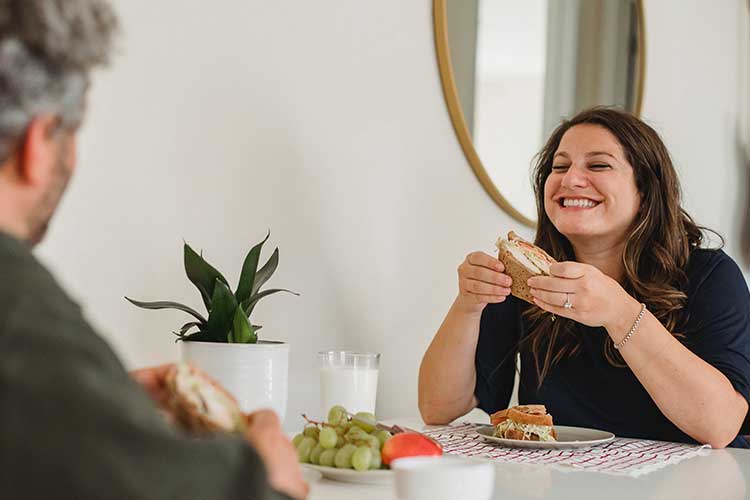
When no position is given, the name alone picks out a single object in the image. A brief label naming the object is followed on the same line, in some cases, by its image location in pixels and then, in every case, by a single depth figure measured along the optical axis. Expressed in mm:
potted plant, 1320
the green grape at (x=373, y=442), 1105
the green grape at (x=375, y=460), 1098
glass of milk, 1549
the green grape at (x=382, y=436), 1124
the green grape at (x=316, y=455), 1141
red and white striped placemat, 1329
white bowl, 870
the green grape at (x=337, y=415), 1227
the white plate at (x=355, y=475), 1082
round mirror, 2053
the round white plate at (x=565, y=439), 1426
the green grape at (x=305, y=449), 1153
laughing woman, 1603
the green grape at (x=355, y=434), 1127
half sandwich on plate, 1471
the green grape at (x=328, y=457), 1121
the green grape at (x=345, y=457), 1104
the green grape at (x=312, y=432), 1177
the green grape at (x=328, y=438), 1133
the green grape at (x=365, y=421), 1161
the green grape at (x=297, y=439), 1179
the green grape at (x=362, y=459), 1087
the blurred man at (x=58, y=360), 607
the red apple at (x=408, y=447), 1090
